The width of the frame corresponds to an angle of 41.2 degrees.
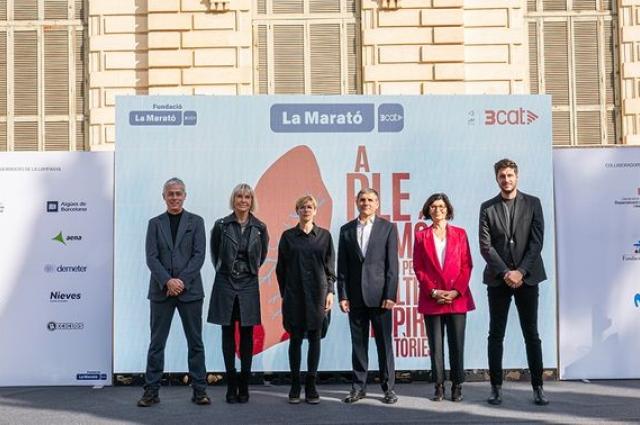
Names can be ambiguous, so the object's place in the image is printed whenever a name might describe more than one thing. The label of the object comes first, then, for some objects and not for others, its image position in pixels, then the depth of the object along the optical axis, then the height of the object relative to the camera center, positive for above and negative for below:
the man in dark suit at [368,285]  7.02 -0.32
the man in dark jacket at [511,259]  6.82 -0.12
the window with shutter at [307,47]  13.00 +3.06
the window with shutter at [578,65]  13.13 +2.76
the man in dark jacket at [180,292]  6.95 -0.33
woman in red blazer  7.00 -0.34
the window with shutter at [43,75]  13.14 +2.70
